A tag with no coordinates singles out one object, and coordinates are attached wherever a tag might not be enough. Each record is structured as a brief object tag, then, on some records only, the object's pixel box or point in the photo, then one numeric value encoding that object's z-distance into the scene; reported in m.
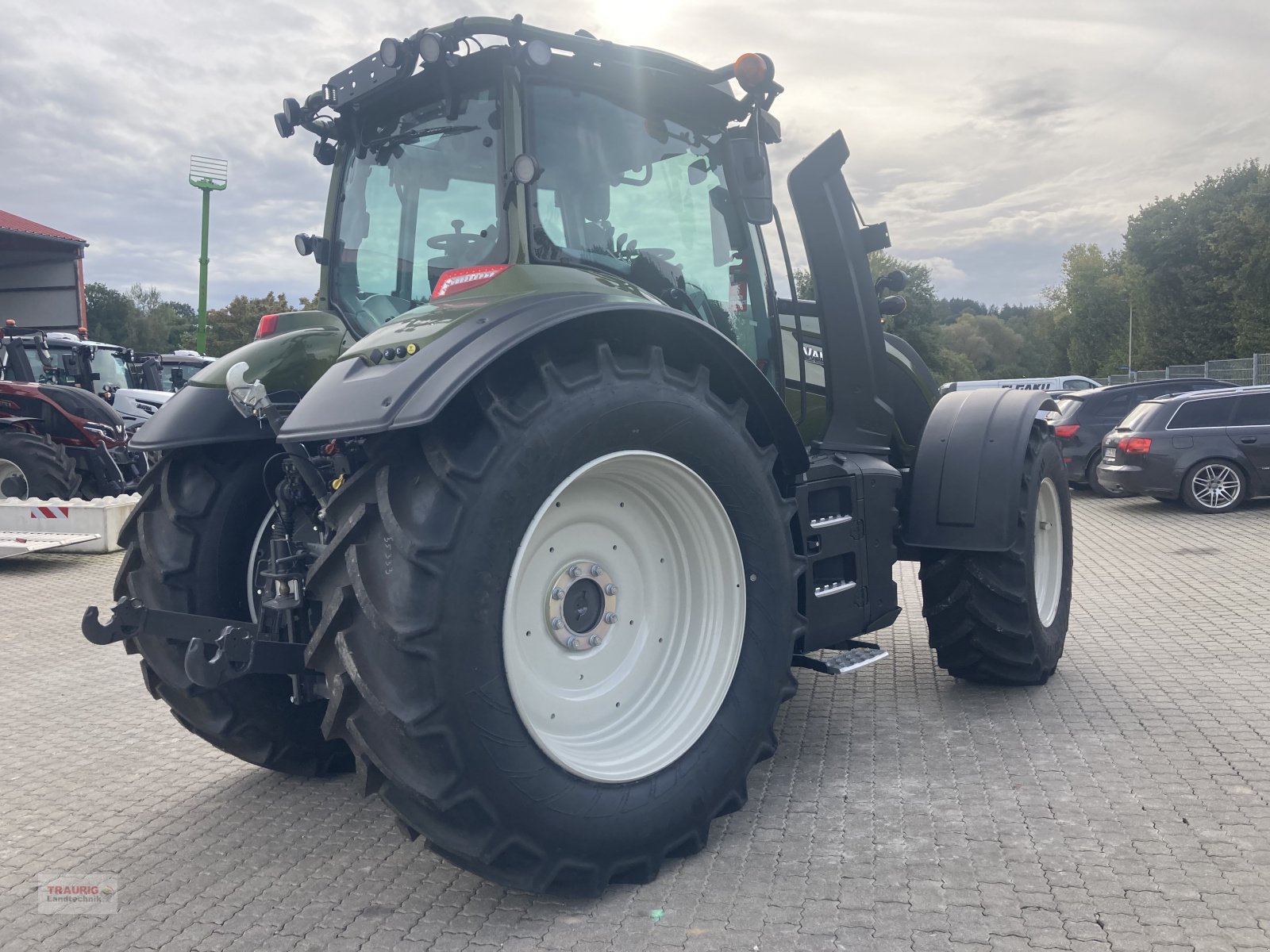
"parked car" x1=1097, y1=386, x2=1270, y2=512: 13.73
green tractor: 2.73
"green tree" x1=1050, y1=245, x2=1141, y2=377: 74.69
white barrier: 10.73
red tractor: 11.85
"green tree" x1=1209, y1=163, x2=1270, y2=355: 41.09
